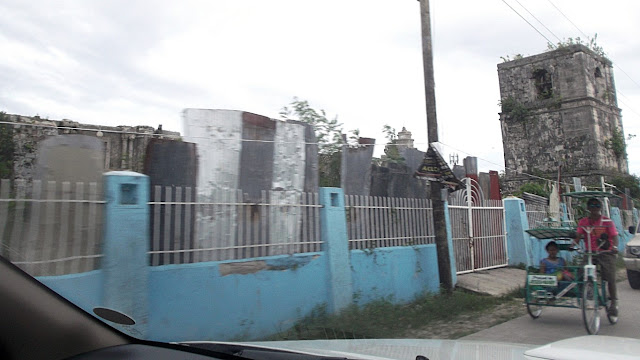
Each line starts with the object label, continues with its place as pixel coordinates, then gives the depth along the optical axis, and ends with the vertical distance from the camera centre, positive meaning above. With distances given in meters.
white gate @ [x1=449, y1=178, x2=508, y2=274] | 10.42 +0.09
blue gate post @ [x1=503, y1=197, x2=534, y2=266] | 12.39 -0.03
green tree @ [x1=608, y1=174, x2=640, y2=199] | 27.16 +2.73
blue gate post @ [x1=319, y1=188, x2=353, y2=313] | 6.74 -0.12
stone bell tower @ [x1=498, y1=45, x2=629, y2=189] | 27.03 +6.82
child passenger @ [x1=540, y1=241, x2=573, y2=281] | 6.76 -0.47
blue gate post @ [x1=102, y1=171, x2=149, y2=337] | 4.61 -0.03
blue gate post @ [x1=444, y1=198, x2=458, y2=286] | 9.27 -0.23
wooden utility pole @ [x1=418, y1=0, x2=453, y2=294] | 8.57 +0.59
